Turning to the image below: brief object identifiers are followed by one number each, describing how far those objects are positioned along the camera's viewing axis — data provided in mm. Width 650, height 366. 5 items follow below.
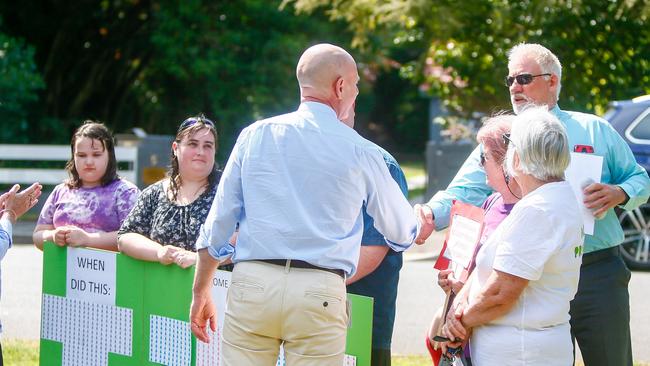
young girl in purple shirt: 9703
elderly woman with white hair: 5986
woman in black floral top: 8579
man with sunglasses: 7570
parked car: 18609
